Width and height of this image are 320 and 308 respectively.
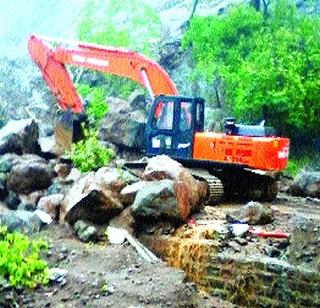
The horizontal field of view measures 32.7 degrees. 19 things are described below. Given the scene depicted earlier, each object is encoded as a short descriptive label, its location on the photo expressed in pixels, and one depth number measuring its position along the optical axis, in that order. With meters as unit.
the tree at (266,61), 16.95
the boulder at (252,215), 8.43
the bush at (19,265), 6.01
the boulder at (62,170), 11.23
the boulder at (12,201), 10.68
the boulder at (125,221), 8.48
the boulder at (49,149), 12.45
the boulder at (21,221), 8.08
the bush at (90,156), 10.11
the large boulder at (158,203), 8.16
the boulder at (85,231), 8.30
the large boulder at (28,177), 10.70
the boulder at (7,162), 11.26
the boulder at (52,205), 9.27
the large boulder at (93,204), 8.52
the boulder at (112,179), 8.96
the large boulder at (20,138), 12.30
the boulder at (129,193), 8.77
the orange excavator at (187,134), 9.92
